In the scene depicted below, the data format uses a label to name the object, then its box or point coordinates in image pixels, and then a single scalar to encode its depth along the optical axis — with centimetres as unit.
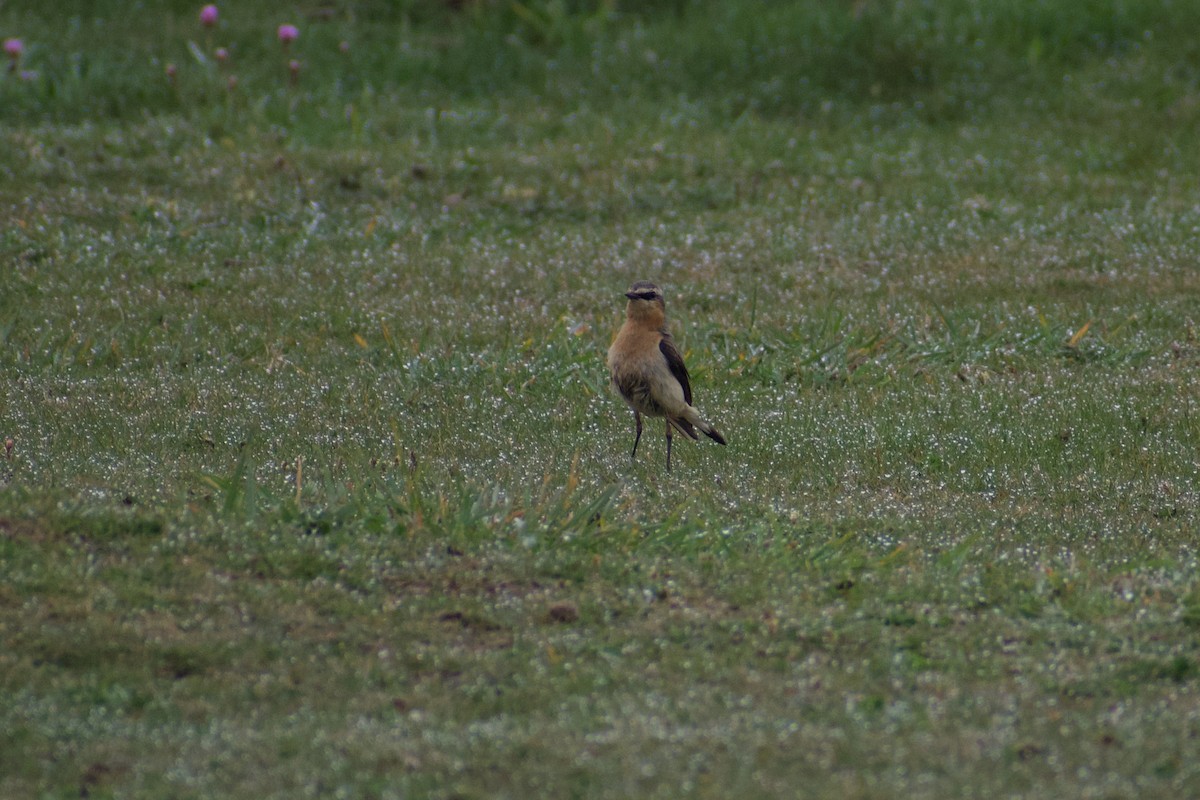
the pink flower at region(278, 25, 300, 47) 3491
